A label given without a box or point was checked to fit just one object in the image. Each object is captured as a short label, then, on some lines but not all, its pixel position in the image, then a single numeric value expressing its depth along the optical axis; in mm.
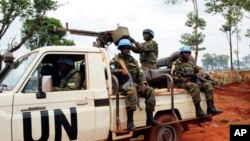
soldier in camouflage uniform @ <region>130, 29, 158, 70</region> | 4845
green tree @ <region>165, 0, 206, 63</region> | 12482
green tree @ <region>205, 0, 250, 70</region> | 12874
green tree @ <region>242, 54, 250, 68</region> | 86075
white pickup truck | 2961
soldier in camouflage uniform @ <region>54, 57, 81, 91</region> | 3324
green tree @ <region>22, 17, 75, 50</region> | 11659
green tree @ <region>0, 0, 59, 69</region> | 10933
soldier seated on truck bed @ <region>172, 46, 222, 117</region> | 4212
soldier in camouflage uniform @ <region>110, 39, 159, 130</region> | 3545
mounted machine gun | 4512
